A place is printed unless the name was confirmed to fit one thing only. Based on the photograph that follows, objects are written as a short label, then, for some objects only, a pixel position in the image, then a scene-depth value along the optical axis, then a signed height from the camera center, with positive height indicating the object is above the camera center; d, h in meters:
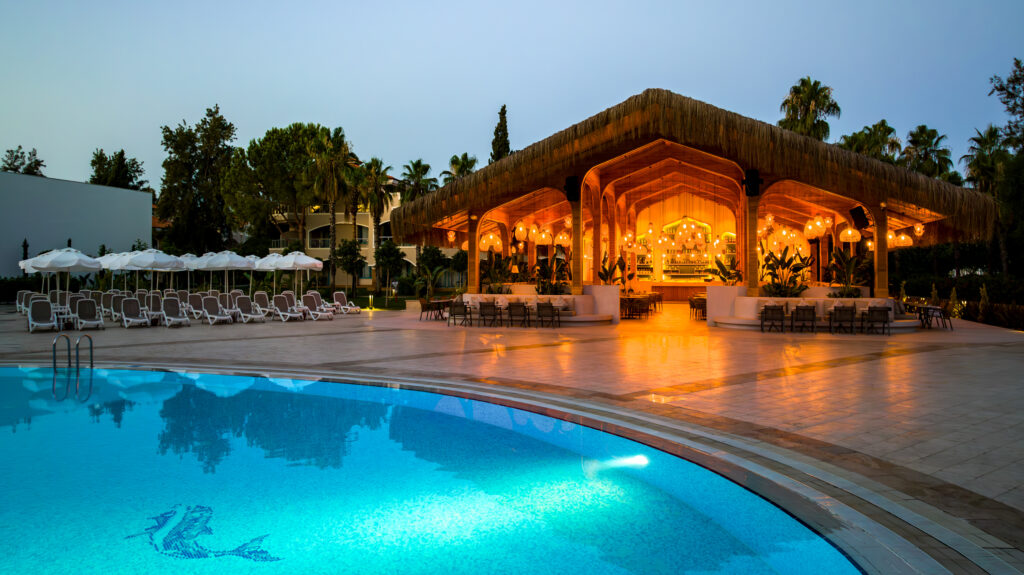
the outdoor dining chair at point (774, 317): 15.55 -0.71
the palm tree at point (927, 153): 34.37 +8.18
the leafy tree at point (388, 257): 37.91 +2.31
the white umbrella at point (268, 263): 21.72 +1.11
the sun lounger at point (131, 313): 17.23 -0.60
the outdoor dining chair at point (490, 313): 18.02 -0.66
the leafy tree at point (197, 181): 46.47 +9.01
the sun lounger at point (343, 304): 24.52 -0.50
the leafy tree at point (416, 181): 43.50 +8.33
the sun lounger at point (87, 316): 16.45 -0.65
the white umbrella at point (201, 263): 20.94 +1.09
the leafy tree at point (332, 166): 39.28 +8.55
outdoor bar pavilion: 15.29 +3.16
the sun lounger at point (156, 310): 18.00 -0.55
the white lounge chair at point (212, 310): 18.09 -0.54
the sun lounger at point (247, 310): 19.48 -0.60
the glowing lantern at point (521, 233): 25.39 +2.55
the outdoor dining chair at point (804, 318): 15.42 -0.74
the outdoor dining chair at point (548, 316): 17.38 -0.74
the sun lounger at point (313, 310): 21.20 -0.66
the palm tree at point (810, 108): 31.59 +10.10
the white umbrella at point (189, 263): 21.24 +1.08
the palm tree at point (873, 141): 30.38 +8.12
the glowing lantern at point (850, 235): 18.94 +1.80
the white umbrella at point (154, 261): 19.13 +1.05
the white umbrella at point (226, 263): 21.09 +1.08
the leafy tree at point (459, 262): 44.22 +2.25
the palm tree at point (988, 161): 29.20 +6.88
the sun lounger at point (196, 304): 19.45 -0.38
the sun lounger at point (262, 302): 20.64 -0.34
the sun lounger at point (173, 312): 17.34 -0.59
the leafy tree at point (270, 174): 44.38 +9.05
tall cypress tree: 36.91 +9.69
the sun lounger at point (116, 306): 19.16 -0.43
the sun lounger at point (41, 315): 15.32 -0.59
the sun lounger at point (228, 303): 19.55 -0.36
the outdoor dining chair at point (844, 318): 15.02 -0.72
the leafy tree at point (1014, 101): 29.52 +9.66
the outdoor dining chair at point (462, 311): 17.70 -0.59
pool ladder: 7.97 -1.39
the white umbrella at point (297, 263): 21.58 +1.12
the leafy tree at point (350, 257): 37.19 +2.24
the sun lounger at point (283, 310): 20.06 -0.61
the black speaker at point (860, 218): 19.68 +2.46
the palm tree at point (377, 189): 40.69 +7.26
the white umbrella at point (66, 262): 17.06 +0.92
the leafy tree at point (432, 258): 42.16 +2.46
